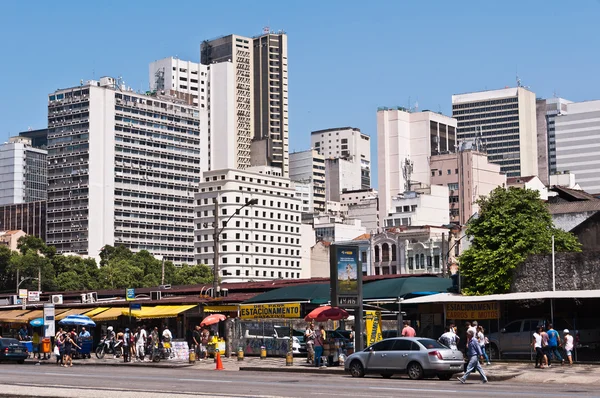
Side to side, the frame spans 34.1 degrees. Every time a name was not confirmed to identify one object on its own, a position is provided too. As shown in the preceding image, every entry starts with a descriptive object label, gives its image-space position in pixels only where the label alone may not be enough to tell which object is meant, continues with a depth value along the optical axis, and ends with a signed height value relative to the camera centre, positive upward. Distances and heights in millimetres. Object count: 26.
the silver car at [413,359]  32531 -2563
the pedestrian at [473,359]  30562 -2415
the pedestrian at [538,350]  37594 -2644
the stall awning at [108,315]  60938 -1738
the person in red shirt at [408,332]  39000 -1958
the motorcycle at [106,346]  55062 -3489
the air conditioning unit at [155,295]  63719 -554
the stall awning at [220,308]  56750 -1304
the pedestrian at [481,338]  38194 -2225
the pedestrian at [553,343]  37719 -2392
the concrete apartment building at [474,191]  198838 +18494
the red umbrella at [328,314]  43344 -1338
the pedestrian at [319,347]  40281 -2584
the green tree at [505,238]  50188 +2332
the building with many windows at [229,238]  195125 +9609
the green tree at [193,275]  155750 +1811
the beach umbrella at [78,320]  56750 -1912
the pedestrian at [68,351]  46906 -3032
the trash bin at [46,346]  52438 -3100
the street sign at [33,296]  68438 -536
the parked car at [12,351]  49281 -3131
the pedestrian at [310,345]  42969 -2672
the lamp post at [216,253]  51062 +1708
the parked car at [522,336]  39656 -2286
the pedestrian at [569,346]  38459 -2594
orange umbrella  51844 -1779
